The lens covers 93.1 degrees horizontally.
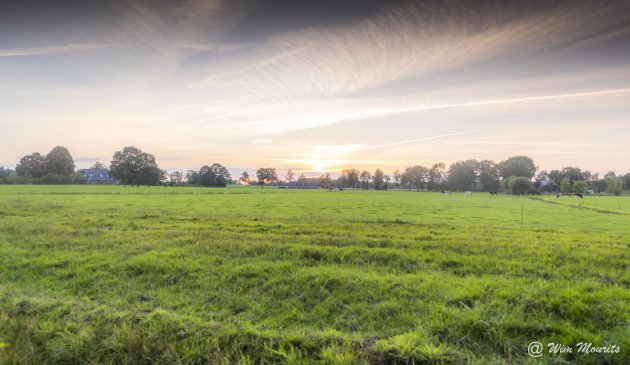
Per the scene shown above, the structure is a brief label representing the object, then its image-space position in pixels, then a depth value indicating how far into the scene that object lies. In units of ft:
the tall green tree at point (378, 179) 617.21
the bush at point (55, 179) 362.53
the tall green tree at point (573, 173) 524.93
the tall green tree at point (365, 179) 639.93
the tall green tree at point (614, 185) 375.88
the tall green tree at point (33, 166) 392.27
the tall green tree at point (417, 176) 541.34
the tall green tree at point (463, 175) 467.89
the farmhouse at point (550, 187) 492.29
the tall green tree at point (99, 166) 628.28
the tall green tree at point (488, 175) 466.29
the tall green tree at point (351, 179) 643.45
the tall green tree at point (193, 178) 516.73
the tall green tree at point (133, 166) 374.63
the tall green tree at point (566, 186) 437.17
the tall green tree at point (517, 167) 445.78
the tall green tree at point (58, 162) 389.80
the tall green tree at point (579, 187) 390.42
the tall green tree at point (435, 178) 513.29
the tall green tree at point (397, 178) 634.43
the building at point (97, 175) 553.68
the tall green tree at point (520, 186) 339.57
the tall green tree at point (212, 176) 481.87
